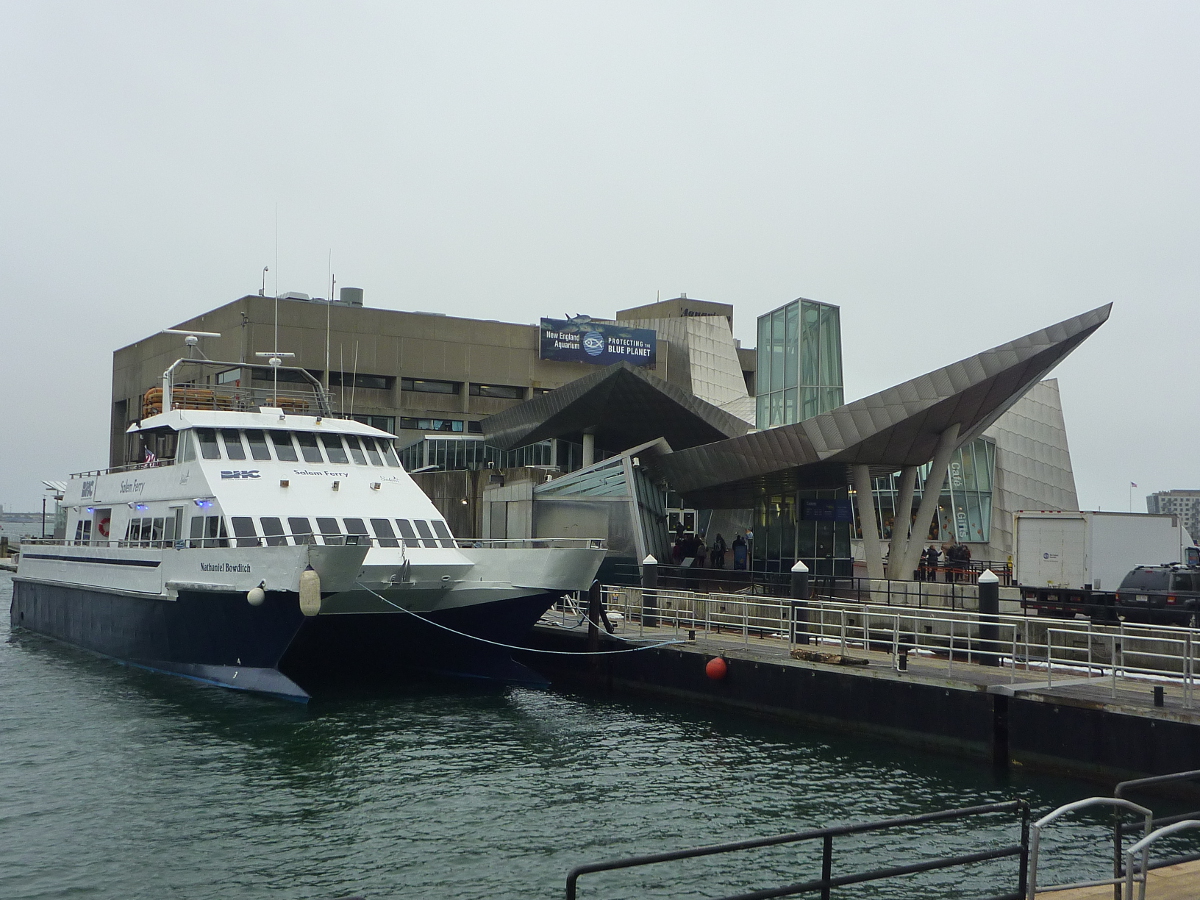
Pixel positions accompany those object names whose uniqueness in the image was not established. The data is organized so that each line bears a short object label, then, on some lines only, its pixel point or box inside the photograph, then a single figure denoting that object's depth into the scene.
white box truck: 30.80
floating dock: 15.75
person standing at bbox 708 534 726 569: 37.53
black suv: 23.52
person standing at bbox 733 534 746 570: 35.78
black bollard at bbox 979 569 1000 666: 20.36
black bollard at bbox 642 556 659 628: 26.48
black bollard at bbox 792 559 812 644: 22.50
